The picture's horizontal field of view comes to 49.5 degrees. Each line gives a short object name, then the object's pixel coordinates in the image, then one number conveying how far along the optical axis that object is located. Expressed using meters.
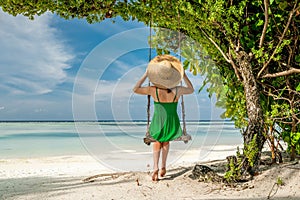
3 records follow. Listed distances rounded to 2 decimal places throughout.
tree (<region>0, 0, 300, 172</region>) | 4.22
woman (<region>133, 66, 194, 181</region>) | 4.34
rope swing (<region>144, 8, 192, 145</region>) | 4.04
